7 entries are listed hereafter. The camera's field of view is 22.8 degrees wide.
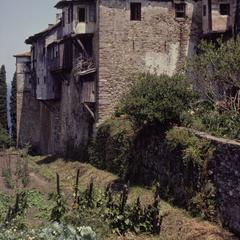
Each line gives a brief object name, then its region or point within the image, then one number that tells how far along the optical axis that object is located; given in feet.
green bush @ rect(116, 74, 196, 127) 77.00
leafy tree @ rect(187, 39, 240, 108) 71.05
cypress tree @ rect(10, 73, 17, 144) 185.81
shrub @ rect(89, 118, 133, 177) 89.53
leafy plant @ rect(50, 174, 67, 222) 57.60
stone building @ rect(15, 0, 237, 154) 104.32
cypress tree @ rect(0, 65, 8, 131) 190.19
